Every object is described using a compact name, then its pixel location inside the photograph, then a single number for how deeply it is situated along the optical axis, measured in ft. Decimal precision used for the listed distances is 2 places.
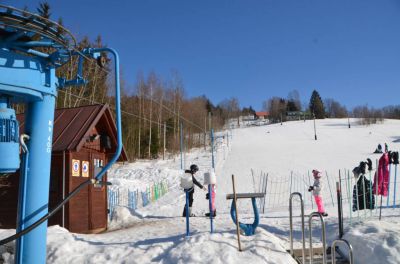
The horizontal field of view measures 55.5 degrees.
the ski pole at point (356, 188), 37.79
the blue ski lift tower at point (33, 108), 16.84
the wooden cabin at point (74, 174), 36.81
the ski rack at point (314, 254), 22.34
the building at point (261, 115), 393.91
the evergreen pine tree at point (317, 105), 354.54
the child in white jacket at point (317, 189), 39.64
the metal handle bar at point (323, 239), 19.08
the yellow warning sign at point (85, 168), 40.29
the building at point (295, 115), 318.65
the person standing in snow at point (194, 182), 39.24
